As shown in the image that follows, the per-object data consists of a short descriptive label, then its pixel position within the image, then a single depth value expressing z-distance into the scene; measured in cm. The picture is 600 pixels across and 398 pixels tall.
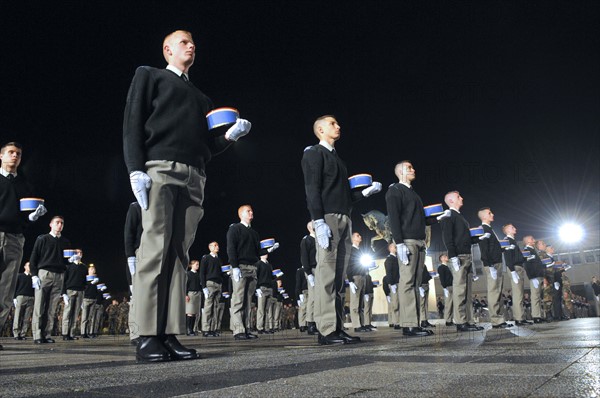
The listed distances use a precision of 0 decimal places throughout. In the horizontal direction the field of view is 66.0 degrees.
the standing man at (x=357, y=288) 1294
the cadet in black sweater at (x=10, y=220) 581
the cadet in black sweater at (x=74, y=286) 1160
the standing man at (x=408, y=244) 624
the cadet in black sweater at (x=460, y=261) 770
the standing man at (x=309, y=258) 998
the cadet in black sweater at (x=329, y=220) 480
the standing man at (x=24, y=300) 1257
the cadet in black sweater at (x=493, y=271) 883
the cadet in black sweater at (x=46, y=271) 901
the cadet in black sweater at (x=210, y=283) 1206
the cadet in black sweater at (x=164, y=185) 306
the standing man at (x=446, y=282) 1424
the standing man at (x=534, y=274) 1198
